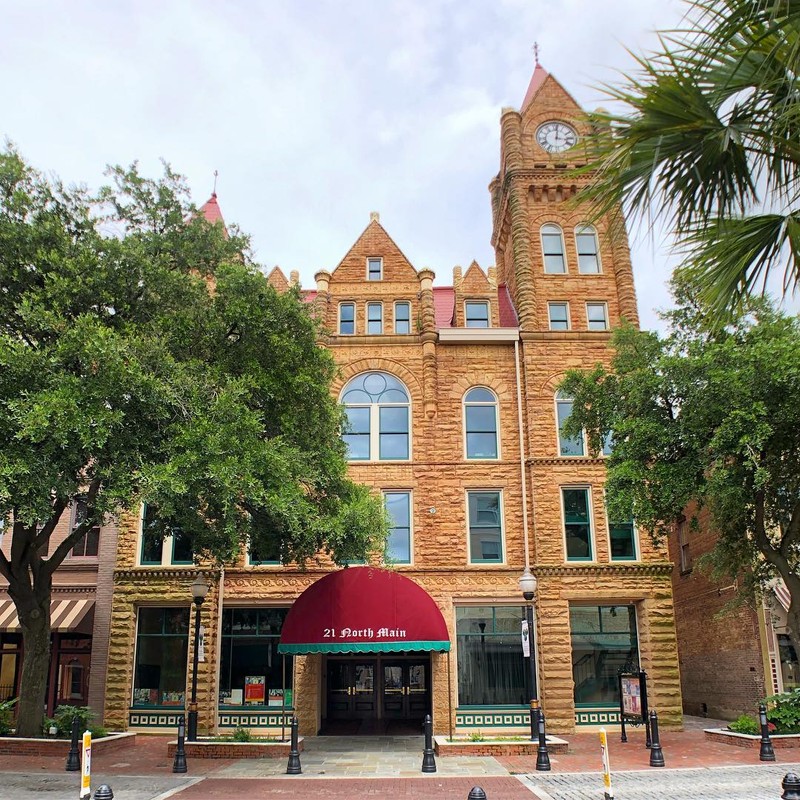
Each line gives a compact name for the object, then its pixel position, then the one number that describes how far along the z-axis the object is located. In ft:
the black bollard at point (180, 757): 52.08
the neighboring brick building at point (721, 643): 79.87
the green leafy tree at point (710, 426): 51.42
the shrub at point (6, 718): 59.21
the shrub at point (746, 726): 59.67
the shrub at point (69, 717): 59.77
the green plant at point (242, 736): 59.98
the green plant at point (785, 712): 58.49
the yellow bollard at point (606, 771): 35.09
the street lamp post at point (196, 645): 60.23
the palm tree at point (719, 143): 19.06
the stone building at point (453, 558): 74.59
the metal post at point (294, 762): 50.83
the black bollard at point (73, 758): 50.88
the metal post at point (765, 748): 51.60
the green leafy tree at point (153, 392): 43.42
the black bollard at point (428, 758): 50.68
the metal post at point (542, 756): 51.39
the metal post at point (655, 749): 51.98
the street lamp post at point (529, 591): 57.67
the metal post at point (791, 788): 27.30
